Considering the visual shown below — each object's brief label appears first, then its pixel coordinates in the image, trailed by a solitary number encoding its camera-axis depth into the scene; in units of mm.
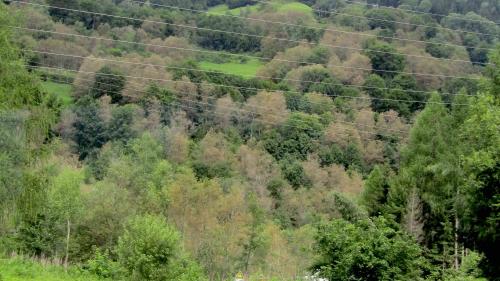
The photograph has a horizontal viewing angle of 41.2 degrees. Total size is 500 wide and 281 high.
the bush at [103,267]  26331
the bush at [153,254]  23391
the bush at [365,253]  18078
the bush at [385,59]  83375
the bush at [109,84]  67250
